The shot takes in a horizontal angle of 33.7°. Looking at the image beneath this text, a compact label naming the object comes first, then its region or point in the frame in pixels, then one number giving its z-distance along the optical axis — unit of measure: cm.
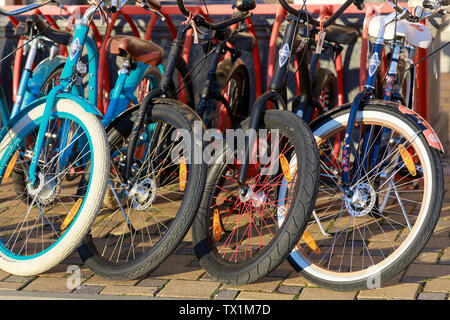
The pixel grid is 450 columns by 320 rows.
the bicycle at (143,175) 346
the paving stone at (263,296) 333
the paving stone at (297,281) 349
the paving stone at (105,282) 357
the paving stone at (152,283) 353
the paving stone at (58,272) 372
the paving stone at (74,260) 391
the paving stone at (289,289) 340
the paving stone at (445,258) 370
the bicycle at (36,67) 482
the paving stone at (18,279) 365
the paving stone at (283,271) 362
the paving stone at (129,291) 344
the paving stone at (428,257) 373
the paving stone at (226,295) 336
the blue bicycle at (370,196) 327
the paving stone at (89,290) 348
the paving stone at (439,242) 396
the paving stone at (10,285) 356
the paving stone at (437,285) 333
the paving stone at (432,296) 323
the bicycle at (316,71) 408
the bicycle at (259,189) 327
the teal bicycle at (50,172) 351
